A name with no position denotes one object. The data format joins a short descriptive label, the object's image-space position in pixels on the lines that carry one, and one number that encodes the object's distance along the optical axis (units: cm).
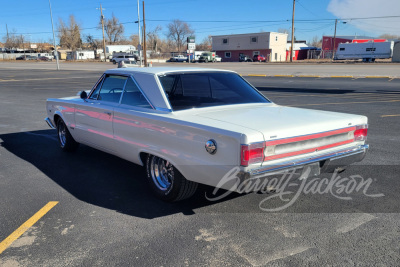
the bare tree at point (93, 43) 11112
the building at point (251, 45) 7156
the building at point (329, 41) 8975
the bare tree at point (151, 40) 12609
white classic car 322
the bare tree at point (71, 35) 9998
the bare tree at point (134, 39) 13550
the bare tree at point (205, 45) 13838
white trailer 5425
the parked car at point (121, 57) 5838
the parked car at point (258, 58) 6562
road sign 5766
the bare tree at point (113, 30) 11069
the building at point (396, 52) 5143
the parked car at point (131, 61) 4962
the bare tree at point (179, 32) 12538
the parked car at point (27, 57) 9264
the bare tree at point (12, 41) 12400
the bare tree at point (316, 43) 16065
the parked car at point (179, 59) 6731
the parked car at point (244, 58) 6694
